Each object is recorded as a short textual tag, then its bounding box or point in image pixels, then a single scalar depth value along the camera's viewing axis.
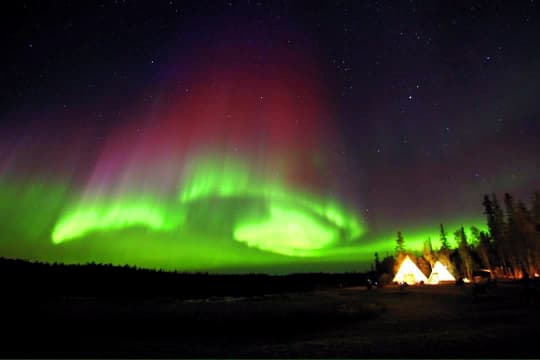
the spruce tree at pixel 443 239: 97.44
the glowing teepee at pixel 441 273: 52.31
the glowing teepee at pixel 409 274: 49.53
